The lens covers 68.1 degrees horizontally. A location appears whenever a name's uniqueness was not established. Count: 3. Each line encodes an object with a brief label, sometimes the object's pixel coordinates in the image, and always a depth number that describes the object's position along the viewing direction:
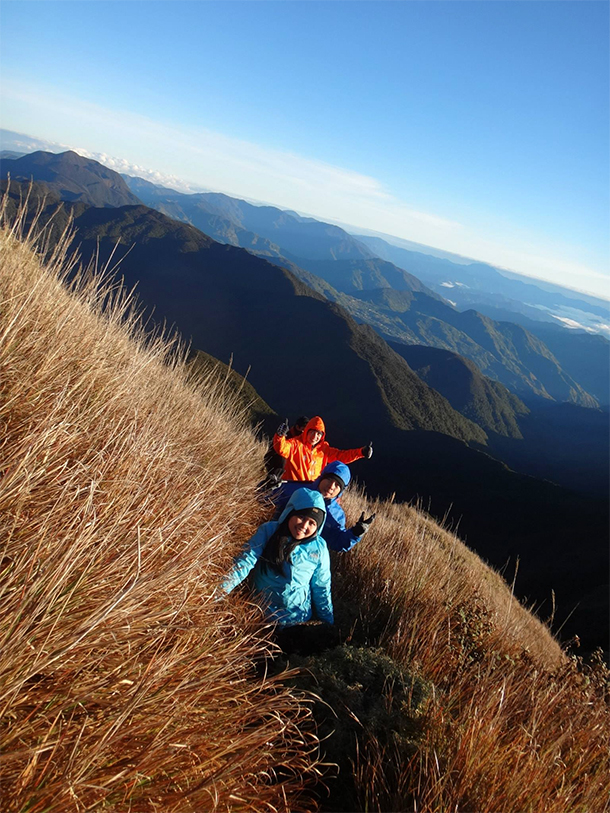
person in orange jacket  4.70
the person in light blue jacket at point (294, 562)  2.54
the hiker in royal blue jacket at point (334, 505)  3.62
